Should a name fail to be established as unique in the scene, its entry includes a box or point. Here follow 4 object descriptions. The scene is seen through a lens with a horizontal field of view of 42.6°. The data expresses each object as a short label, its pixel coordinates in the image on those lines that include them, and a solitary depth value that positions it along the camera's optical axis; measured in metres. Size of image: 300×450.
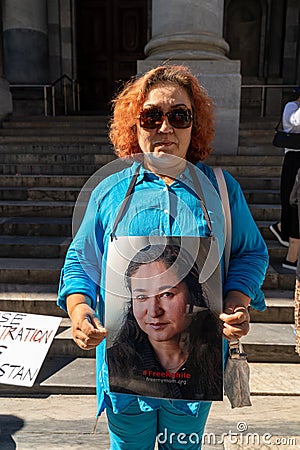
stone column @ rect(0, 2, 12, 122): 7.92
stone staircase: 3.02
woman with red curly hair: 1.22
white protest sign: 1.56
